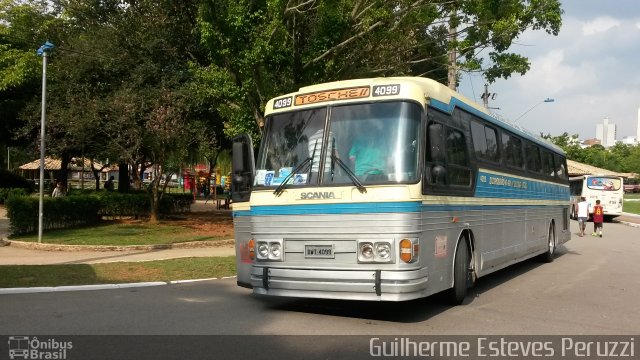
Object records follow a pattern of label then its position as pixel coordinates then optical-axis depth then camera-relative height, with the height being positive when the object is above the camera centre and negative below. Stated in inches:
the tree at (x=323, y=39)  579.8 +176.1
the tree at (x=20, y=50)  1000.2 +261.3
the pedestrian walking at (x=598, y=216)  893.2 -33.6
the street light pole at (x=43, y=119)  572.0 +71.3
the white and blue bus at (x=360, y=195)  271.0 -1.1
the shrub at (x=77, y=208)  686.5 -26.2
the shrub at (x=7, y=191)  1179.5 -3.6
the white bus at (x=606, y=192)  1328.7 +6.5
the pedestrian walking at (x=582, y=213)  931.3 -30.2
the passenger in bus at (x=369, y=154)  279.9 +19.2
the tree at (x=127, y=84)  780.6 +156.2
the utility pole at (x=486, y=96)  1228.5 +210.7
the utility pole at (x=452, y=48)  727.1 +196.7
